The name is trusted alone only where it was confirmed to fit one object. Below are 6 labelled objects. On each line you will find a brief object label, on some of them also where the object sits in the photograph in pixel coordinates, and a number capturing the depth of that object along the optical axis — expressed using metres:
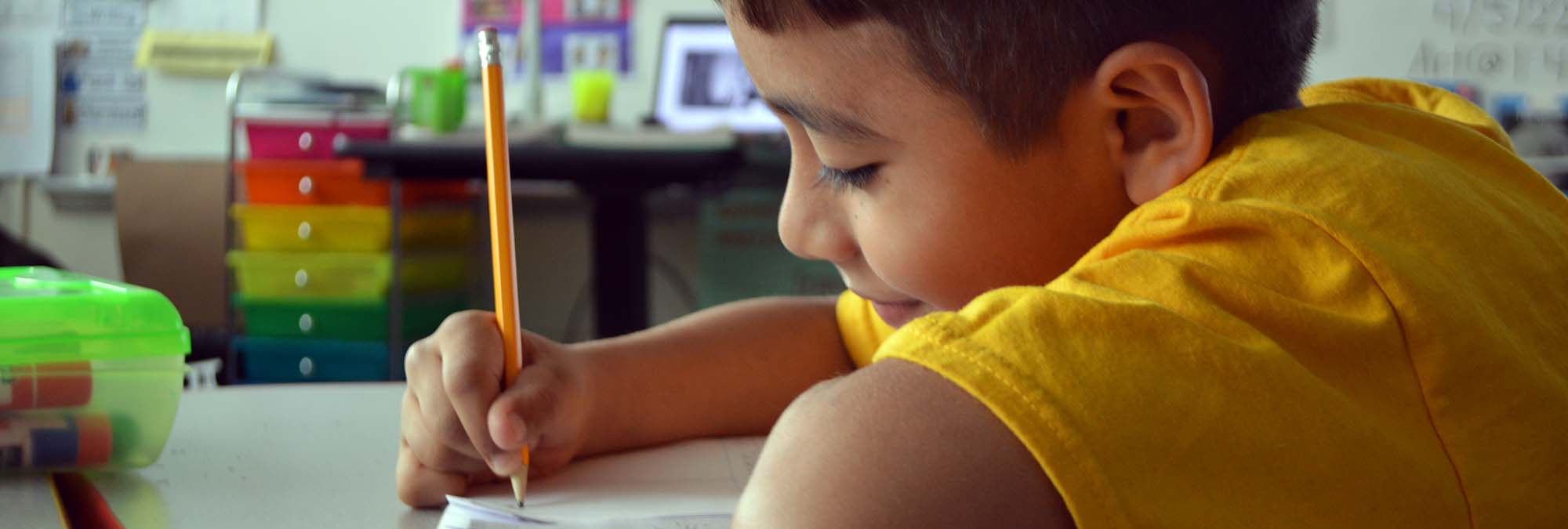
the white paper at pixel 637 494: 0.50
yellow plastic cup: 3.02
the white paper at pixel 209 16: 3.38
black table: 2.43
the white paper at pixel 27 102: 3.42
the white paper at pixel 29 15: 3.40
